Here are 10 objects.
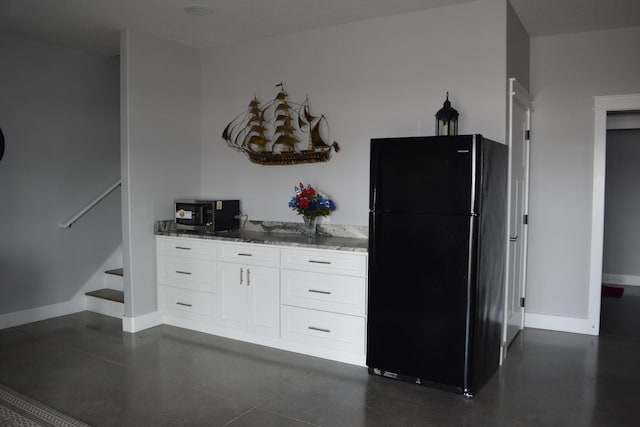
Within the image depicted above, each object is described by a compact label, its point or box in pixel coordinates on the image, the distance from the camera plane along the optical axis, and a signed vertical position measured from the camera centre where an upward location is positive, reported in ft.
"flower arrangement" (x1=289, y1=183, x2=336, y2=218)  13.47 -0.28
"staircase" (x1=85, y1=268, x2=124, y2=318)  15.99 -3.40
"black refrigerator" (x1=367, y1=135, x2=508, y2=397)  10.06 -1.32
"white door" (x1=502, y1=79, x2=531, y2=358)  12.55 -0.32
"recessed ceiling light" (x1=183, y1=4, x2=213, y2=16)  12.34 +4.55
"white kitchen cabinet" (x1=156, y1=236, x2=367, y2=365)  11.96 -2.63
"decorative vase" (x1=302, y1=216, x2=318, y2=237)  13.60 -0.83
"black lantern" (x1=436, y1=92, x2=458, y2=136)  11.66 +1.75
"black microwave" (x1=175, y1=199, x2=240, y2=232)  14.70 -0.66
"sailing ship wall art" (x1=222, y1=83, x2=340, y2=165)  14.23 +1.78
